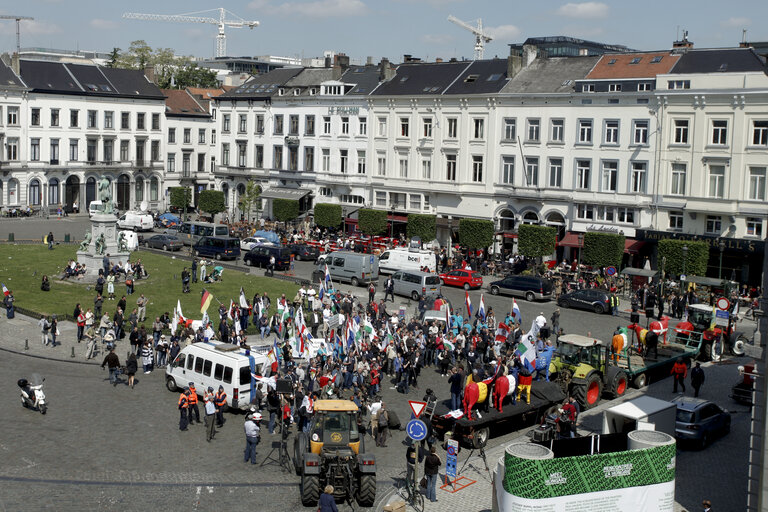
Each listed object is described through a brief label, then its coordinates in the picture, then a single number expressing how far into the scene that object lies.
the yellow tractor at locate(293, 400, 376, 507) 23.58
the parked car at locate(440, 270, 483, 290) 57.72
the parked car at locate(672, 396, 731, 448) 29.22
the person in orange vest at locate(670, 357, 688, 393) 35.09
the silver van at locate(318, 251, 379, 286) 57.84
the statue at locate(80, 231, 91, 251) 54.34
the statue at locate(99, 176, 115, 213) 54.08
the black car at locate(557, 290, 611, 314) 51.31
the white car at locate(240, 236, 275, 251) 68.26
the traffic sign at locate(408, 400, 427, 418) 24.45
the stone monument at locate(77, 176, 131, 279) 53.72
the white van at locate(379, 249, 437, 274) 60.12
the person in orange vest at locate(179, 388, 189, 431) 29.27
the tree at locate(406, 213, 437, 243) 69.56
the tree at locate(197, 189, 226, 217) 87.44
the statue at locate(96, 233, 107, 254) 53.62
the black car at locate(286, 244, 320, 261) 67.44
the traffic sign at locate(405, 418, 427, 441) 23.52
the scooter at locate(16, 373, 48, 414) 30.58
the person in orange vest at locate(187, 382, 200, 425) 29.59
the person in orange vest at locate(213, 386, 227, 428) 29.22
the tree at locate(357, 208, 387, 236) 73.06
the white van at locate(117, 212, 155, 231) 77.56
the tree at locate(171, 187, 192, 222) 89.31
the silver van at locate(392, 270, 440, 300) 53.78
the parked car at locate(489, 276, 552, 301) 54.38
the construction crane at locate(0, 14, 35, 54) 98.31
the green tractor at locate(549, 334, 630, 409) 32.72
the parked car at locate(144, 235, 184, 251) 68.44
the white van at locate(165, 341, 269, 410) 31.28
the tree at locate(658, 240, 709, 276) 55.34
